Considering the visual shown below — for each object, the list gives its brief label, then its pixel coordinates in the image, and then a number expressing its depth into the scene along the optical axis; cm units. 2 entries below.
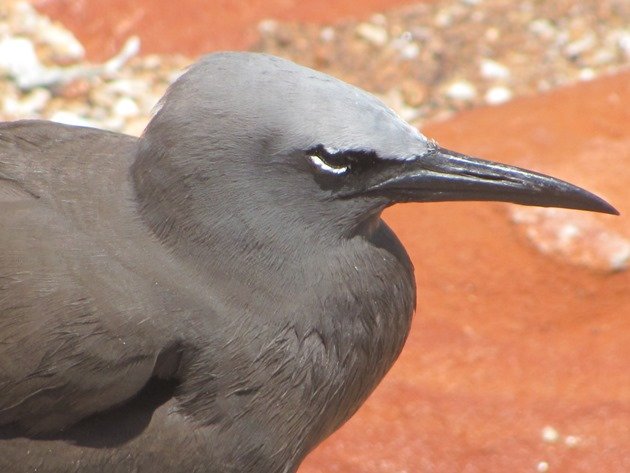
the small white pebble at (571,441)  874
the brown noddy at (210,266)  629
